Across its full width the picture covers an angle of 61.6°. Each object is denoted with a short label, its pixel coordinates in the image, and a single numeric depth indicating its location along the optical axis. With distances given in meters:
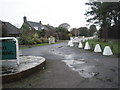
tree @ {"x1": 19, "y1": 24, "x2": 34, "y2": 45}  18.73
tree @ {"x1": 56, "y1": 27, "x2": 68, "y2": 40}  35.75
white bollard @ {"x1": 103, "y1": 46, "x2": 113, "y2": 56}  7.75
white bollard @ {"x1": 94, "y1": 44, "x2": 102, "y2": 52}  9.13
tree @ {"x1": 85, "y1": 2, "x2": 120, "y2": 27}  13.45
